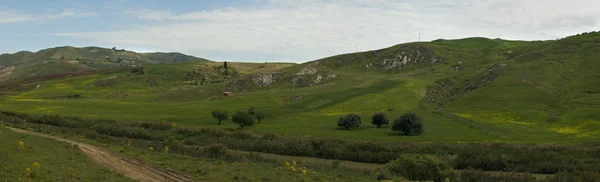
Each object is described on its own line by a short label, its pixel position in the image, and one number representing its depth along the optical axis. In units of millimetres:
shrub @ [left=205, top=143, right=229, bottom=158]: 47266
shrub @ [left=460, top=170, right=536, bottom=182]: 38188
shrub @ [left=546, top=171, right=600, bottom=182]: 37062
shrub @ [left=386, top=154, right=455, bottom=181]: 38125
